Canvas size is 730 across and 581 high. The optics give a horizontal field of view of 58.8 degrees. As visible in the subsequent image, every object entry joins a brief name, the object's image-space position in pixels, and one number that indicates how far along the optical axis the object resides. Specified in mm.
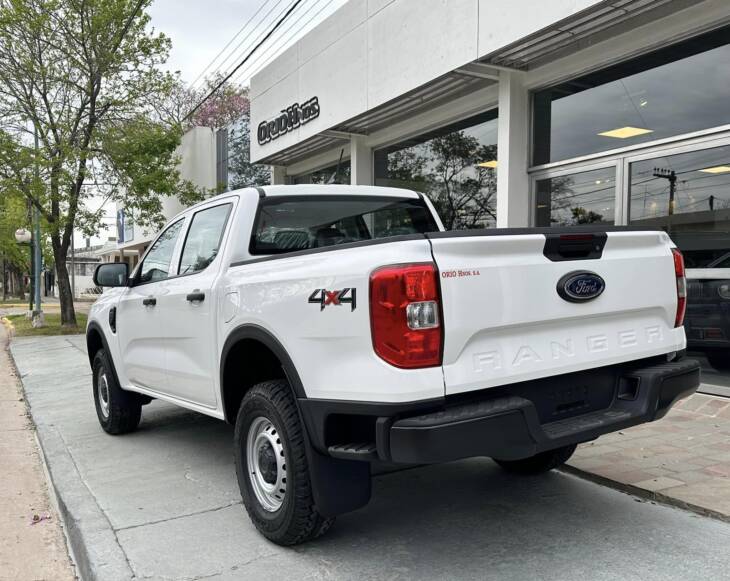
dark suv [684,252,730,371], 6117
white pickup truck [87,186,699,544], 2596
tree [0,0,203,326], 15539
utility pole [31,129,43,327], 18078
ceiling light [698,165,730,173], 6051
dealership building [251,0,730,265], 6312
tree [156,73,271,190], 30031
